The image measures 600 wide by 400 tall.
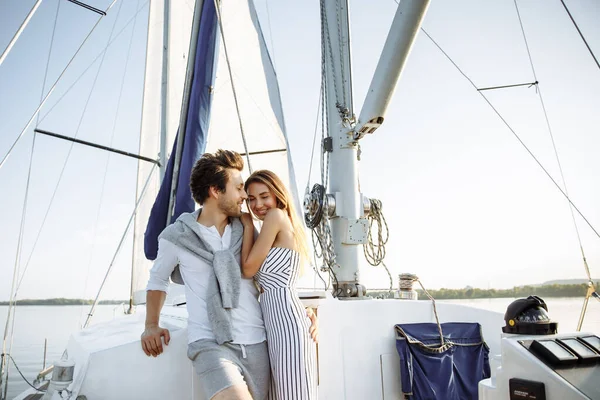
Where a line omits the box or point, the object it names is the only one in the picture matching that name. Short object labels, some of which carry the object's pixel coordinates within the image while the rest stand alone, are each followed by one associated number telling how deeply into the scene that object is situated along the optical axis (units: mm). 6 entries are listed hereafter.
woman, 1771
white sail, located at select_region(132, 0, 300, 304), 6367
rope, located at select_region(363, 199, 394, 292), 3664
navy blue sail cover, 3617
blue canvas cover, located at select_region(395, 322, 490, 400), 2586
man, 1744
